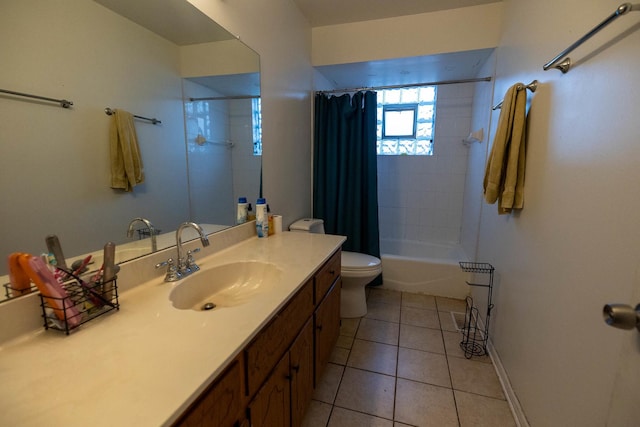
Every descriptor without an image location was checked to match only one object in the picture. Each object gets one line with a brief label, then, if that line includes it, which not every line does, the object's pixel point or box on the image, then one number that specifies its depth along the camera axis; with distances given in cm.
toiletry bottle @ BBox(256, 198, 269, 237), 172
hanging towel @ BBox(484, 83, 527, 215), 146
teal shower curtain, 258
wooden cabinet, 69
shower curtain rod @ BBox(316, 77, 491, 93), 229
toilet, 214
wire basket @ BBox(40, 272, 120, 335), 74
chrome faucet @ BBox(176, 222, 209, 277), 114
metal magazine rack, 192
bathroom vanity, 53
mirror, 75
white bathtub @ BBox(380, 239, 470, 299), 262
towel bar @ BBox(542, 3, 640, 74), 73
